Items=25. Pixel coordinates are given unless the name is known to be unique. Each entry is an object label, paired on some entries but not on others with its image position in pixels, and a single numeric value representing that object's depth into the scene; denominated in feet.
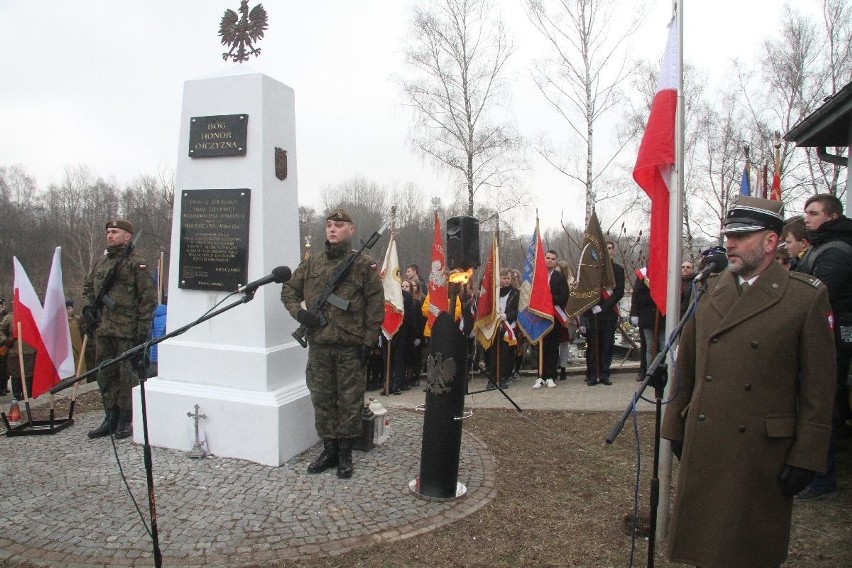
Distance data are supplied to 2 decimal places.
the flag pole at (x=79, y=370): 19.85
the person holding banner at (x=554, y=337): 28.91
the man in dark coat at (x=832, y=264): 13.50
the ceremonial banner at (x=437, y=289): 20.80
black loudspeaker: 14.69
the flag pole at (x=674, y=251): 11.55
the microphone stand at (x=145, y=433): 9.75
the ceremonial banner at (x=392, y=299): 27.30
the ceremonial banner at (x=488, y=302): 27.81
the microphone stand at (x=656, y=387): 9.05
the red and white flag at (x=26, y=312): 20.26
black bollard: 14.21
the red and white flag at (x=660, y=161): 12.03
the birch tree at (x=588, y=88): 57.98
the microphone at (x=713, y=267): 9.60
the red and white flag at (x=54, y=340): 20.25
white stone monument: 16.49
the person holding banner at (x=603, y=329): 28.02
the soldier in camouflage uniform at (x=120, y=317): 18.63
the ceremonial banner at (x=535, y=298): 27.37
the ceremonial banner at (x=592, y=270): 27.55
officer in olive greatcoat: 8.00
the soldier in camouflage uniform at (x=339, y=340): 15.92
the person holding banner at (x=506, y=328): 28.40
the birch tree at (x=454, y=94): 63.46
